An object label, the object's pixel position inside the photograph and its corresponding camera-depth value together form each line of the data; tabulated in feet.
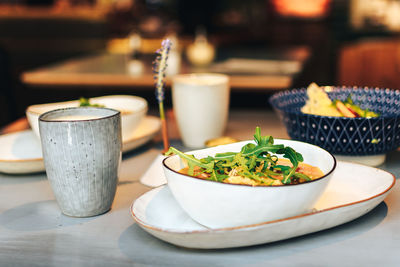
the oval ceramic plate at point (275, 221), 2.27
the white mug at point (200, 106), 4.08
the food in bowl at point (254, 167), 2.37
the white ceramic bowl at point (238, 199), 2.18
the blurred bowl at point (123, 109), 3.72
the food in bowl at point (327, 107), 3.69
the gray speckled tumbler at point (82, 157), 2.56
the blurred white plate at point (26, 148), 3.46
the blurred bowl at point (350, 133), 3.39
